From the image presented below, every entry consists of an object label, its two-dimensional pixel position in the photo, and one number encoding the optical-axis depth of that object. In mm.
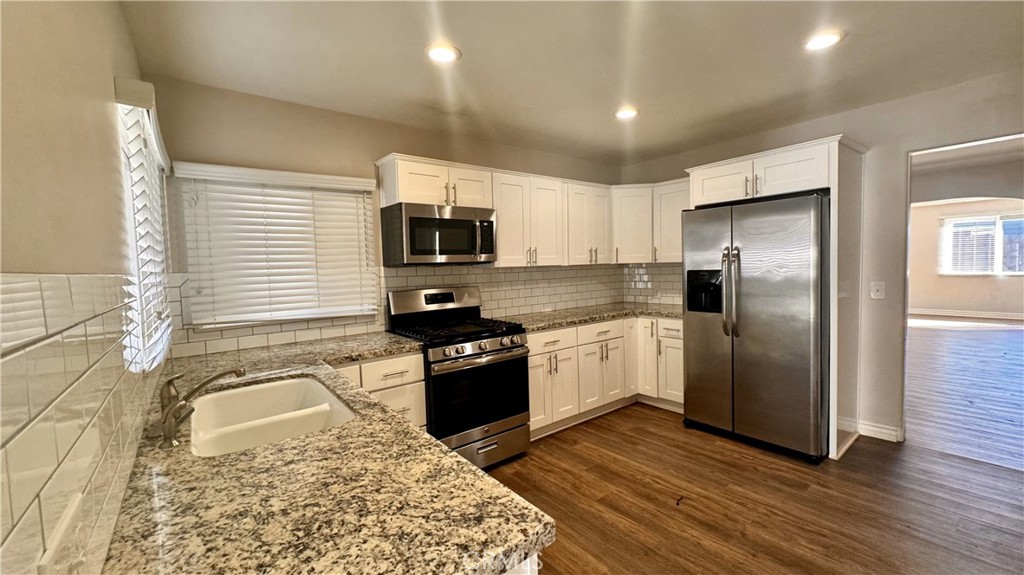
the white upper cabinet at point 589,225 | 3875
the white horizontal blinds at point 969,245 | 8375
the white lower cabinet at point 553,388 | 3219
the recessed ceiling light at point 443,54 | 2045
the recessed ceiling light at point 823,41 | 2029
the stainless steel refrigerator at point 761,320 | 2773
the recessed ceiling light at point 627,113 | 2955
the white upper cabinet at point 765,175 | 2811
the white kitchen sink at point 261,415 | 1470
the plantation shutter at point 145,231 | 1410
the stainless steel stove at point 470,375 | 2615
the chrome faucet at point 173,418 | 1171
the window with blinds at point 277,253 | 2391
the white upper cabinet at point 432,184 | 2824
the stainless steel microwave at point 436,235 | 2799
